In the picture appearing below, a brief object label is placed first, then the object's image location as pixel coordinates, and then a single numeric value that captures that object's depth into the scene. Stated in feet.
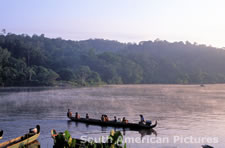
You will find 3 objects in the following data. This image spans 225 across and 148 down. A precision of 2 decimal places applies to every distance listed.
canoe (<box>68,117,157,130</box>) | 90.33
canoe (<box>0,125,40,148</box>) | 60.82
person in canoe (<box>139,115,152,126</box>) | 90.38
